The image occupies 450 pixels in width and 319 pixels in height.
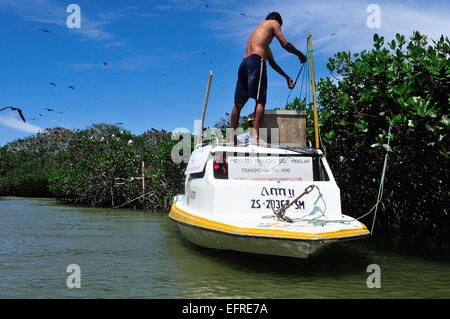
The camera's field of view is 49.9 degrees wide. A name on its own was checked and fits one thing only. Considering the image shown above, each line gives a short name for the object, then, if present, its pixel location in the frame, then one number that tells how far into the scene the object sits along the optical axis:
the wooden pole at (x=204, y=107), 10.30
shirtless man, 8.38
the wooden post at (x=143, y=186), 23.06
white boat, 6.12
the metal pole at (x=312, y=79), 8.16
